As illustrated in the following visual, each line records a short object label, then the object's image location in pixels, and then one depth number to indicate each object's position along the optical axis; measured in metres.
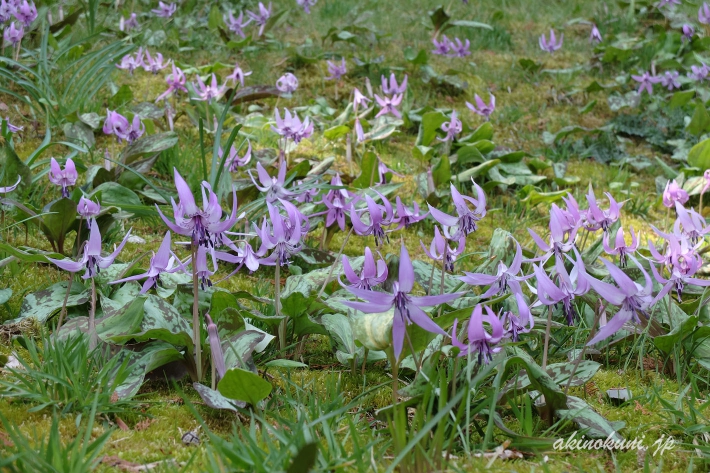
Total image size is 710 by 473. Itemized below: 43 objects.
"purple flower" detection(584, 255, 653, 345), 3.07
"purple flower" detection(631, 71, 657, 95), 10.90
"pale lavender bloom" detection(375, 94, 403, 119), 8.23
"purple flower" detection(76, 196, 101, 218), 4.43
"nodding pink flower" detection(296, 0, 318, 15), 12.66
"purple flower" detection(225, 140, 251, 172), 6.50
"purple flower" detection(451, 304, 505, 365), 3.10
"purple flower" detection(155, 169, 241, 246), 3.15
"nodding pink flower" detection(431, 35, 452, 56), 11.56
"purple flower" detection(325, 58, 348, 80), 9.72
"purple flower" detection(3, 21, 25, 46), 7.80
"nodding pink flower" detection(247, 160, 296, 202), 4.62
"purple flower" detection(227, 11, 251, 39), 11.40
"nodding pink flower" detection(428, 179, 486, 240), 3.73
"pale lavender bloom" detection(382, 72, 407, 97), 8.63
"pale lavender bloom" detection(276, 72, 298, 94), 8.58
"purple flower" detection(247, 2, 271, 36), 11.29
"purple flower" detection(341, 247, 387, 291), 3.19
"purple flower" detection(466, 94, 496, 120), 8.51
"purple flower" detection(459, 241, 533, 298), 3.48
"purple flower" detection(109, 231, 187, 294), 3.52
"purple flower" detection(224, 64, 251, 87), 8.69
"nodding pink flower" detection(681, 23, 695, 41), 12.16
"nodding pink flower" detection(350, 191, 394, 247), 3.82
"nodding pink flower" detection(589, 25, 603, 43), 12.85
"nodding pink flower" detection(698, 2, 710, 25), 13.14
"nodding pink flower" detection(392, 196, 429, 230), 4.35
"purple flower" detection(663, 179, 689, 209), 5.90
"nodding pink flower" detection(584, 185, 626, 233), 4.28
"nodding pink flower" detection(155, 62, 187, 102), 8.02
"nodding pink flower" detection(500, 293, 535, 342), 3.43
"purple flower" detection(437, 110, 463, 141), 7.90
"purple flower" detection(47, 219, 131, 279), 3.54
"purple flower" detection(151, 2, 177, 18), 11.75
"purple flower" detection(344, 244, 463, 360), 2.80
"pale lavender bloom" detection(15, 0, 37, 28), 8.27
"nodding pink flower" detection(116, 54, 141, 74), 9.05
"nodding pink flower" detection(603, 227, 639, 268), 4.07
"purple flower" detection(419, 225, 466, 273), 3.97
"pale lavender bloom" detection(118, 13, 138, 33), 11.23
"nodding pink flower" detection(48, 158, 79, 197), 5.00
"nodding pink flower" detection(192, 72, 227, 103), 8.03
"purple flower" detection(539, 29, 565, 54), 12.03
